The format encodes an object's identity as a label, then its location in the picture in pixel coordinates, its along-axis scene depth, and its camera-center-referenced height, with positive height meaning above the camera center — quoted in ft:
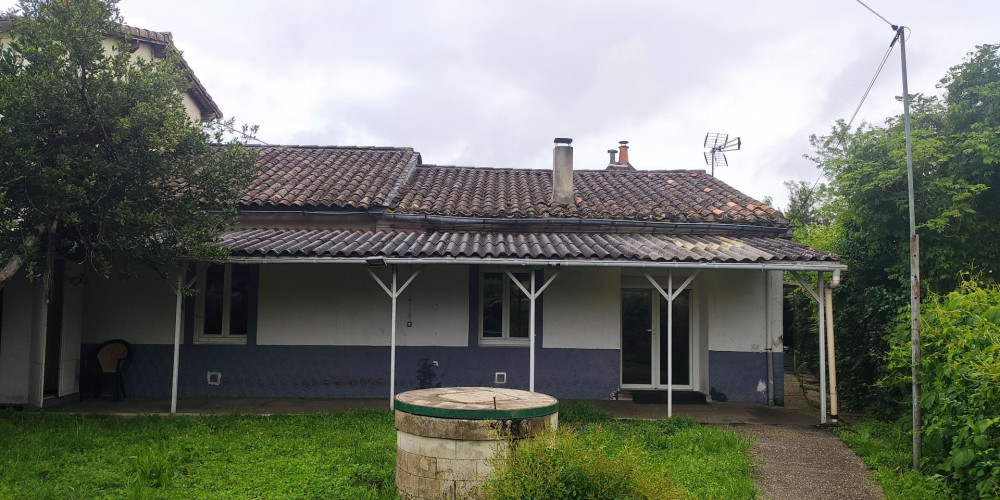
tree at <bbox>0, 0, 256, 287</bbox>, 25.04 +5.98
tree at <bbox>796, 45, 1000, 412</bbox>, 31.68 +5.85
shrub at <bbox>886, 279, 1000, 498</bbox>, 18.08 -2.05
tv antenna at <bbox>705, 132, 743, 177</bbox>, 78.59 +19.07
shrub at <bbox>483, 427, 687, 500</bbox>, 15.39 -3.78
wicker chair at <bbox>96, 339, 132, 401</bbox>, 35.06 -2.91
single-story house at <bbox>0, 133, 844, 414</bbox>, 36.86 -0.69
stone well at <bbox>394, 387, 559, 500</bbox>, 18.98 -3.61
